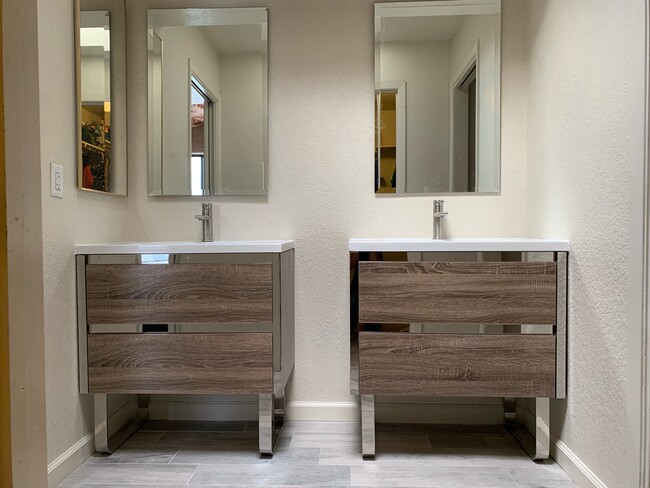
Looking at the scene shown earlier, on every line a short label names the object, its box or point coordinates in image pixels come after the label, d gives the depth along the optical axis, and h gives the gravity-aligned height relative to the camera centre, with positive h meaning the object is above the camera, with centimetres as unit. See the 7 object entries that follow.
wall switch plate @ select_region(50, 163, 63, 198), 155 +18
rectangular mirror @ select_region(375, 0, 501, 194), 203 +64
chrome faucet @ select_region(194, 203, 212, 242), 199 +3
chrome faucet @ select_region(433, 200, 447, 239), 191 +6
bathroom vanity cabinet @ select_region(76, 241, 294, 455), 163 -32
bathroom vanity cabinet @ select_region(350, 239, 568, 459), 157 -31
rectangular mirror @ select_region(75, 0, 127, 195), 174 +57
